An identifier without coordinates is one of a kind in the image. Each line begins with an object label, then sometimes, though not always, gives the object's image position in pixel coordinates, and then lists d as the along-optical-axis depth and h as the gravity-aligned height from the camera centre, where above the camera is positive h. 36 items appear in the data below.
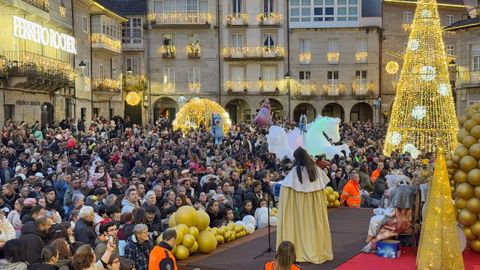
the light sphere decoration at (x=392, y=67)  35.97 +2.51
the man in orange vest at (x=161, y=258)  7.45 -1.78
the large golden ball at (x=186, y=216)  10.06 -1.71
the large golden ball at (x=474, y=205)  9.53 -1.47
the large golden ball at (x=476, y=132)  9.80 -0.36
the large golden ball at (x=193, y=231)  10.01 -1.95
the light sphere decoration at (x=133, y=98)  38.12 +0.85
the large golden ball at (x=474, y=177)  9.48 -1.04
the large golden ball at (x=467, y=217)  9.59 -1.68
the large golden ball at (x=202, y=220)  10.24 -1.81
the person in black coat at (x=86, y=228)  8.69 -1.65
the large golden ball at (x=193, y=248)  9.91 -2.20
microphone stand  9.98 -2.30
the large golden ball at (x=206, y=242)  10.12 -2.14
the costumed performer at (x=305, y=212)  9.24 -1.53
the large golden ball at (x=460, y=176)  9.74 -1.06
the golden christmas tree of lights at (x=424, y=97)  21.61 +0.45
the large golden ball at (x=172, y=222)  10.19 -1.83
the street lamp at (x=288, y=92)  43.62 +1.31
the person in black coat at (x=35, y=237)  7.48 -1.57
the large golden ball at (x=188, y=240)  9.80 -2.05
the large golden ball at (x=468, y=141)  9.81 -0.50
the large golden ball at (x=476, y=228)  9.55 -1.84
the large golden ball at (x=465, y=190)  9.65 -1.27
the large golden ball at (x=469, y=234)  9.68 -1.96
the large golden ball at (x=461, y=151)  9.85 -0.67
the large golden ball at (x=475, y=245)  9.64 -2.12
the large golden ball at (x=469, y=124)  9.98 -0.24
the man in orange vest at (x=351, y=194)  14.66 -2.01
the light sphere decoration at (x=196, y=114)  32.06 -0.15
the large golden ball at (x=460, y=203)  9.73 -1.48
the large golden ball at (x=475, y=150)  9.63 -0.64
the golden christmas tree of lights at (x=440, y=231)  8.39 -1.67
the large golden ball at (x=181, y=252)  9.67 -2.21
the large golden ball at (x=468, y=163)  9.66 -0.84
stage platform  9.33 -2.32
